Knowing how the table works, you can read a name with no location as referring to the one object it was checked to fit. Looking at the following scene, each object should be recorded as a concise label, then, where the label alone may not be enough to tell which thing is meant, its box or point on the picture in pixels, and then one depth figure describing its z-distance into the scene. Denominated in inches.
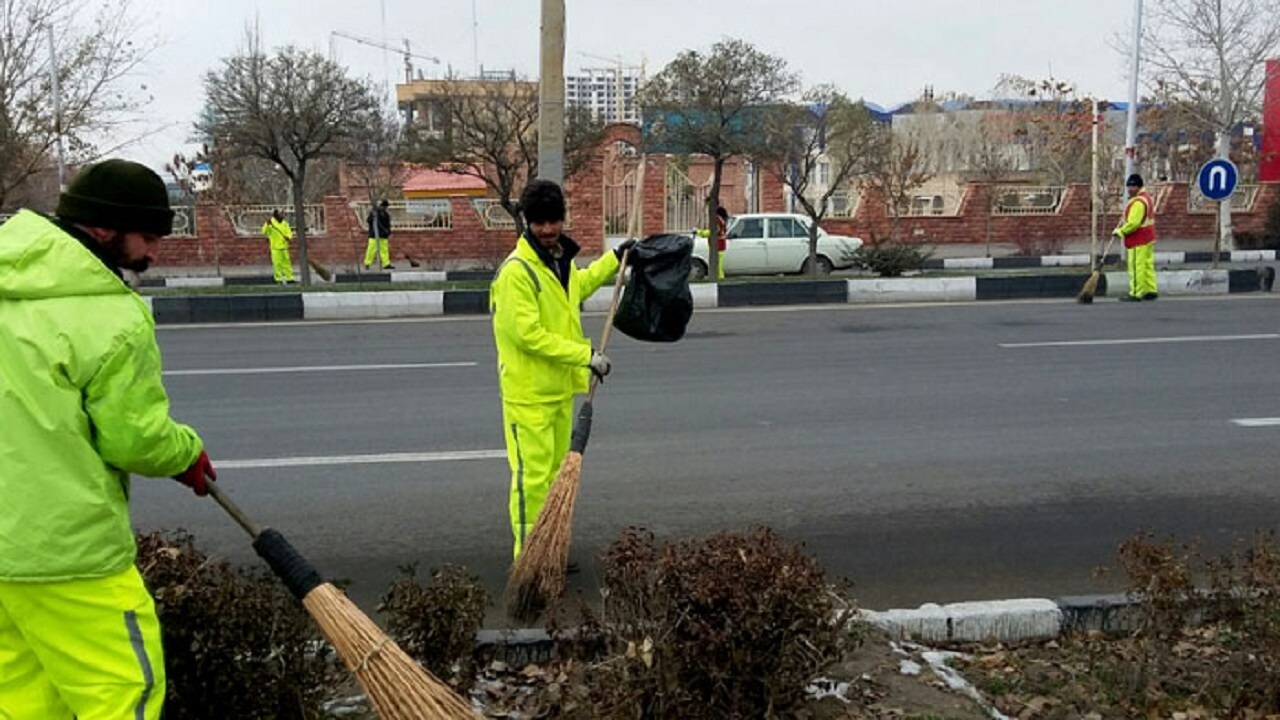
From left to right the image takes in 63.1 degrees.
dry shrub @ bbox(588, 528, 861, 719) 108.4
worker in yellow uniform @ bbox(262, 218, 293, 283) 789.9
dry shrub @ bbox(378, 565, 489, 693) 117.5
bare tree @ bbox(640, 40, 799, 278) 622.2
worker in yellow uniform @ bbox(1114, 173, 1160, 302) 524.4
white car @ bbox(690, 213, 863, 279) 786.8
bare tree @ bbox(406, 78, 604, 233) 633.6
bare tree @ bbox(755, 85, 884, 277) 653.9
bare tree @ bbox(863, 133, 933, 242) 899.4
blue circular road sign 571.2
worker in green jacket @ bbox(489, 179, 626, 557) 153.5
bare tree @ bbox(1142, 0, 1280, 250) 874.8
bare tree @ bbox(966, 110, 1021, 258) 1346.0
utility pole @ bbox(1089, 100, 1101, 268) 630.5
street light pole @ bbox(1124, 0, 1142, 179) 818.8
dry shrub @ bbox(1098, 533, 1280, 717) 119.3
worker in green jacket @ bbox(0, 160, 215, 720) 82.4
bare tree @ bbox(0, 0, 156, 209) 538.9
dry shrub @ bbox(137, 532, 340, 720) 108.1
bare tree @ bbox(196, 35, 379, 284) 603.2
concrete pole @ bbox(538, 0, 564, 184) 372.5
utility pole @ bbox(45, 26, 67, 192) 546.6
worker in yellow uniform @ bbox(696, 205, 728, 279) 717.9
